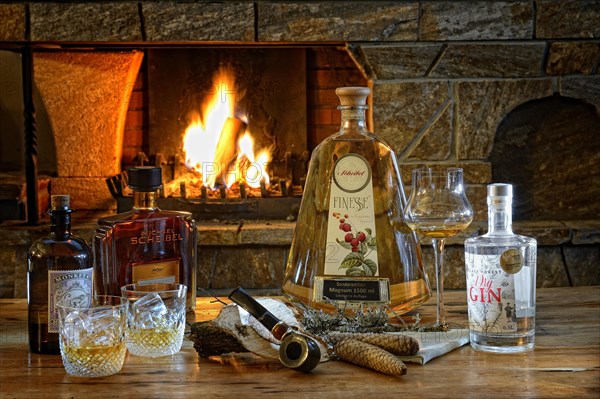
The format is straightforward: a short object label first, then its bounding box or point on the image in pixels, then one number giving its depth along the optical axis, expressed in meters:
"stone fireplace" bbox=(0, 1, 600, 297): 2.84
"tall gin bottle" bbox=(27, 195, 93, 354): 1.23
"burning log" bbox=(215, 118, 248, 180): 3.15
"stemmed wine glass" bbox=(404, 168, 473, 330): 1.29
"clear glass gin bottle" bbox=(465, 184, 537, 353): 1.19
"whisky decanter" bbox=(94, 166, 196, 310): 1.39
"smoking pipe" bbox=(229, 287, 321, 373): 1.13
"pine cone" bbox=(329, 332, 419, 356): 1.17
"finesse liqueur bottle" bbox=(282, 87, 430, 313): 1.40
